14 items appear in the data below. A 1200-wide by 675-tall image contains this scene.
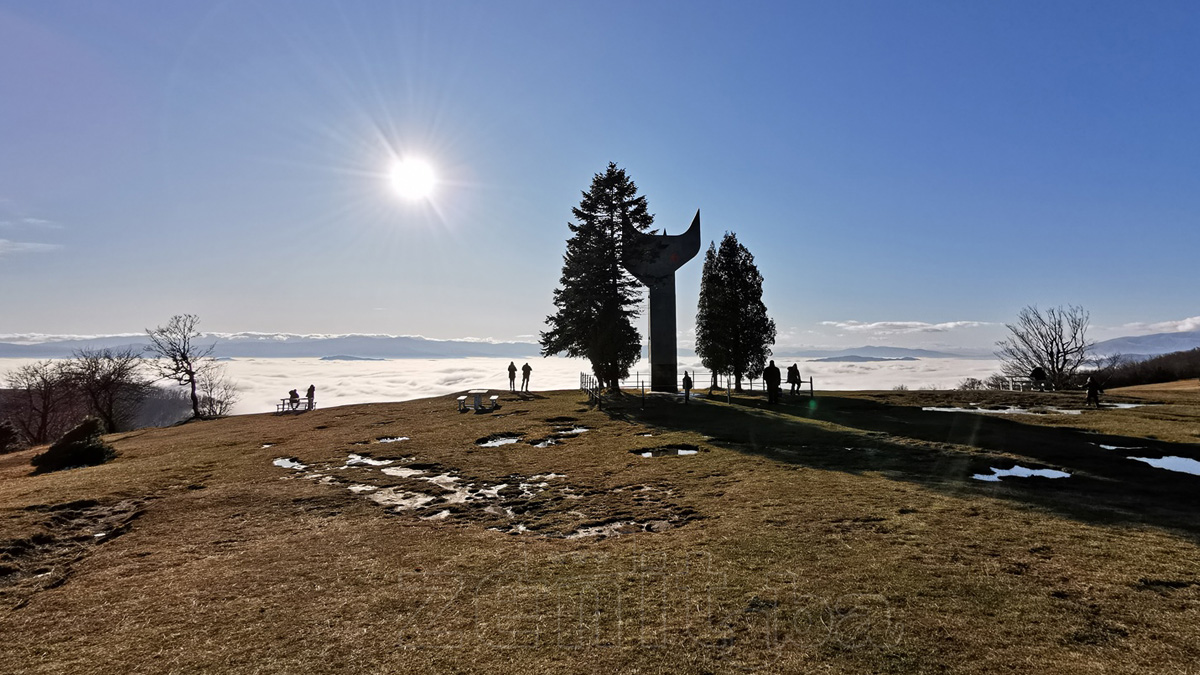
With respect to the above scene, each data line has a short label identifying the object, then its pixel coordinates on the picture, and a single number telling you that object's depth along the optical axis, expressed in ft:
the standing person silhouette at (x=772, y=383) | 84.53
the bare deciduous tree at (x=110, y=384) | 144.97
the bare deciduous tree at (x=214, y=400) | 195.31
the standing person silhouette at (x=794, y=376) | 96.37
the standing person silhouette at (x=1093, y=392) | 73.51
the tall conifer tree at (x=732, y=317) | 127.13
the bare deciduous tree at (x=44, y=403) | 153.48
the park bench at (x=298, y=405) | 117.70
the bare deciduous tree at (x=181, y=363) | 148.17
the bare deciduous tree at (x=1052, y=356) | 175.63
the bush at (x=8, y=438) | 115.19
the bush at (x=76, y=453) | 58.39
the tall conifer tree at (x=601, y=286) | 101.19
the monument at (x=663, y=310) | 115.34
